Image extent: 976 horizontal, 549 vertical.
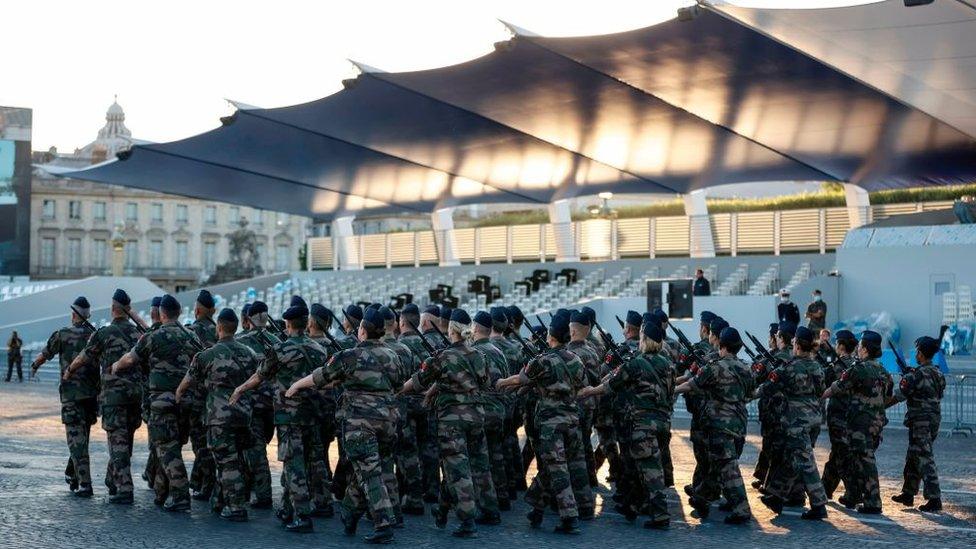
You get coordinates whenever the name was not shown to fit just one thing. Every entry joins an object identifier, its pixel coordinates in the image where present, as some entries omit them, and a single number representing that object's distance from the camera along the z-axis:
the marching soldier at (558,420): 11.20
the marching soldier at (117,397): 12.29
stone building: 99.56
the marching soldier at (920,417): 12.98
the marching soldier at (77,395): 12.72
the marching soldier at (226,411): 11.38
